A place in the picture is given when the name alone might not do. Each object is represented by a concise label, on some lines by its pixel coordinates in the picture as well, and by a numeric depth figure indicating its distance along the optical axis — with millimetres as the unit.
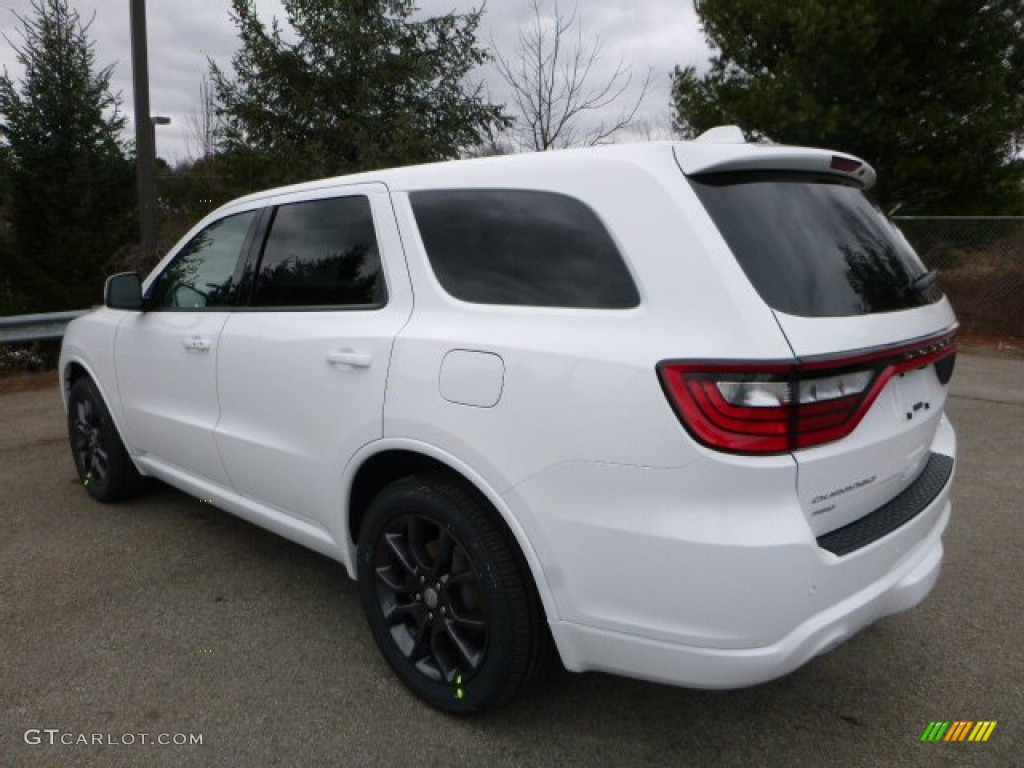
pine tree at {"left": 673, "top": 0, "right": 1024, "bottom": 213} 10984
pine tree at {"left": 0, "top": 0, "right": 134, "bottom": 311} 12211
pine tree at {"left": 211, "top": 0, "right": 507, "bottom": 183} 10336
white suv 1905
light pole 9859
